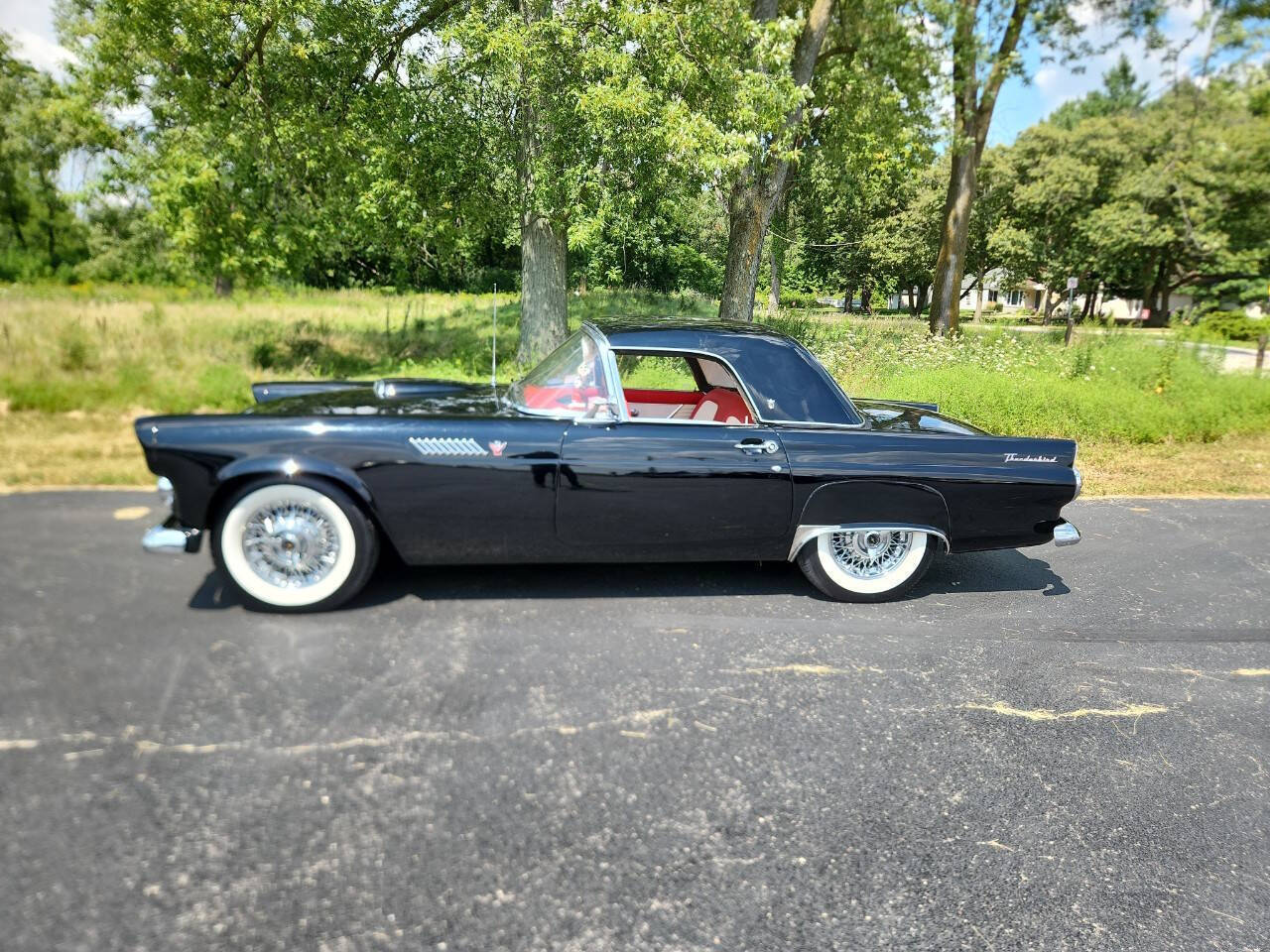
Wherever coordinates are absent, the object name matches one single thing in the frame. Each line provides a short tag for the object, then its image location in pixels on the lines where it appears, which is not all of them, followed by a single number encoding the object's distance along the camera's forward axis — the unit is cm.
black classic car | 319
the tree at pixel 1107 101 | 6119
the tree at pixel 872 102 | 1412
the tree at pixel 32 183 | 2739
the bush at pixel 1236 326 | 3160
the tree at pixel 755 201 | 1112
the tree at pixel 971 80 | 1420
